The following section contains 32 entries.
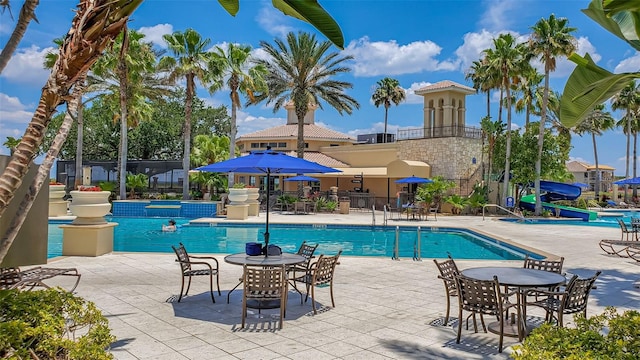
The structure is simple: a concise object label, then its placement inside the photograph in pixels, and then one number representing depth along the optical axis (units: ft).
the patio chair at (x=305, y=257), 25.07
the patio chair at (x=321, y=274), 23.00
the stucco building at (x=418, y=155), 107.65
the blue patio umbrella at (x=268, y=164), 26.18
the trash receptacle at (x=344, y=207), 93.86
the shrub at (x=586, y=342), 10.07
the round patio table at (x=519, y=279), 18.61
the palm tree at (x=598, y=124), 166.71
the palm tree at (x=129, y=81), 84.89
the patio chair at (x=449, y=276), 20.57
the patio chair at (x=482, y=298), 17.72
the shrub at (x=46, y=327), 10.16
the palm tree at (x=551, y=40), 87.30
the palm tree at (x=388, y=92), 164.86
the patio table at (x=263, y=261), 22.75
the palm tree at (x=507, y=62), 92.73
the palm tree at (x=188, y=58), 88.28
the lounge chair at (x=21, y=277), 19.13
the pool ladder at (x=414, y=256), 38.42
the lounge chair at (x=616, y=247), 38.88
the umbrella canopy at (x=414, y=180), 93.21
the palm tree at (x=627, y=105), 147.23
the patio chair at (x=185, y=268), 24.11
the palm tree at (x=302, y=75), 98.22
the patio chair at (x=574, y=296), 18.06
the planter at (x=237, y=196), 76.13
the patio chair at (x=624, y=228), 48.61
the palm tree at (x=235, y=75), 91.00
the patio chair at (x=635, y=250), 38.47
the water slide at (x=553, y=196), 95.14
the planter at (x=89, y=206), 36.73
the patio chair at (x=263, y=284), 20.31
